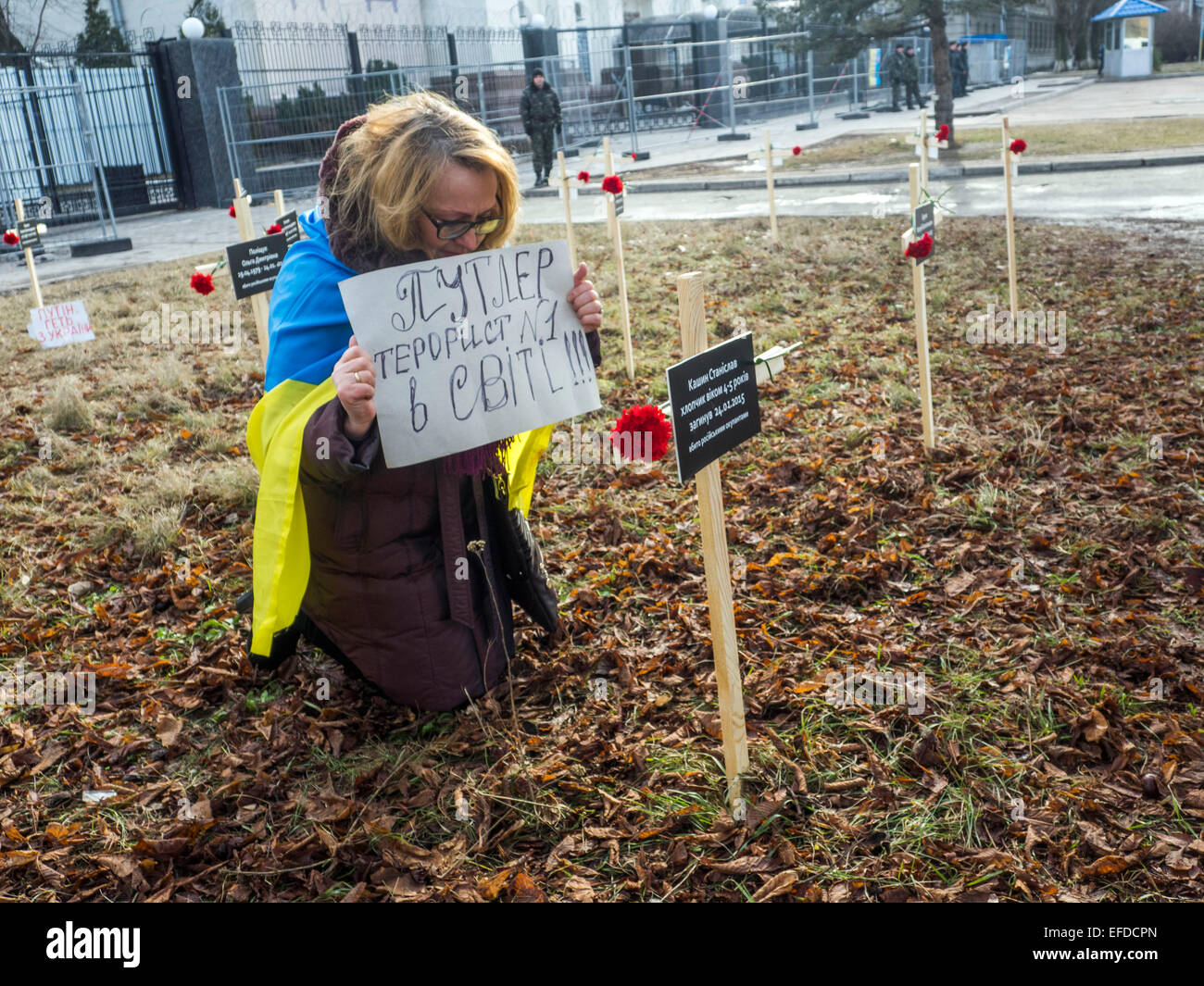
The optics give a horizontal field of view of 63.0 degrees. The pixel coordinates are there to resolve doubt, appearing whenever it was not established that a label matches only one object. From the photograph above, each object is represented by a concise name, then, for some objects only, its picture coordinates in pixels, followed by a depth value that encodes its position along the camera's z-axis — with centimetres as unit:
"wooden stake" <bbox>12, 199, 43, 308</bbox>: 808
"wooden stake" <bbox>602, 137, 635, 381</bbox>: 600
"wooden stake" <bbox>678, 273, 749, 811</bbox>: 212
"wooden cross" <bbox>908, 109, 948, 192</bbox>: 695
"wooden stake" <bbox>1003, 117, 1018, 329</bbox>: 609
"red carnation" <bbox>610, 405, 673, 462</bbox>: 212
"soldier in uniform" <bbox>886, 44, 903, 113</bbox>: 2636
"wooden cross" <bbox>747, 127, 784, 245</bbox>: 1017
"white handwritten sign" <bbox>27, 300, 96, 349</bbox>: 762
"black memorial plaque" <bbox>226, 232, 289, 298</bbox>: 451
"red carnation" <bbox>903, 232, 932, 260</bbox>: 418
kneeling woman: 256
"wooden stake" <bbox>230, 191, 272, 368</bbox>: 471
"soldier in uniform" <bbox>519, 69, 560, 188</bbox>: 1714
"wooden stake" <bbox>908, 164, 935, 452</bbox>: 437
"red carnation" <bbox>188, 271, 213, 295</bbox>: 508
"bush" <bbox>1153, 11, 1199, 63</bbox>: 4350
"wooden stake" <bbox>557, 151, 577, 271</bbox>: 634
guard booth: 3522
